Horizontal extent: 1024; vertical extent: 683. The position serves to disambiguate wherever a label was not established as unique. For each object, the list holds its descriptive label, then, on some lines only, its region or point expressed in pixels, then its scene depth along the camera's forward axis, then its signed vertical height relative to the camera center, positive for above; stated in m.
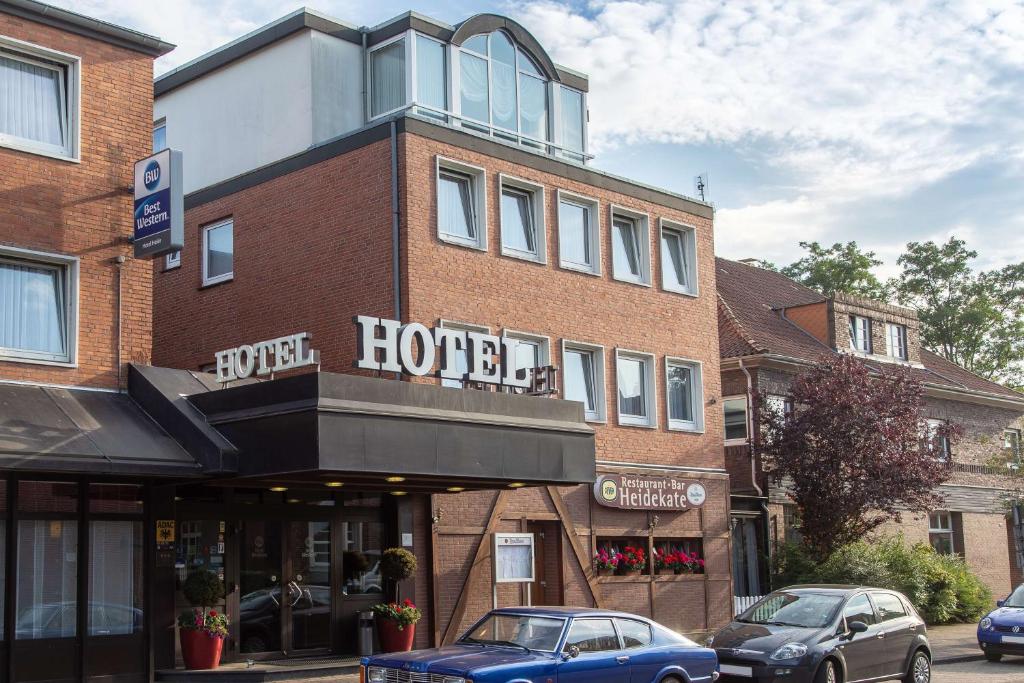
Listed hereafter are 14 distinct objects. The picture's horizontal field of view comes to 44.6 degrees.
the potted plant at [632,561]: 24.44 -0.92
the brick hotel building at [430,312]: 18.55 +3.87
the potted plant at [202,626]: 17.50 -1.40
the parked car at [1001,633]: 22.25 -2.31
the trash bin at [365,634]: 19.34 -1.73
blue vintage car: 12.65 -1.47
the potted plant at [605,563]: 23.75 -0.91
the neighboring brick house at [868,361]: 29.78 +2.96
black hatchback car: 16.44 -1.78
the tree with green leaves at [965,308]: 55.31 +8.69
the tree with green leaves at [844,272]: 54.53 +10.24
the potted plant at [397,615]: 19.55 -1.47
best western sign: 17.00 +4.40
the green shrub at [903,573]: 27.70 -1.50
